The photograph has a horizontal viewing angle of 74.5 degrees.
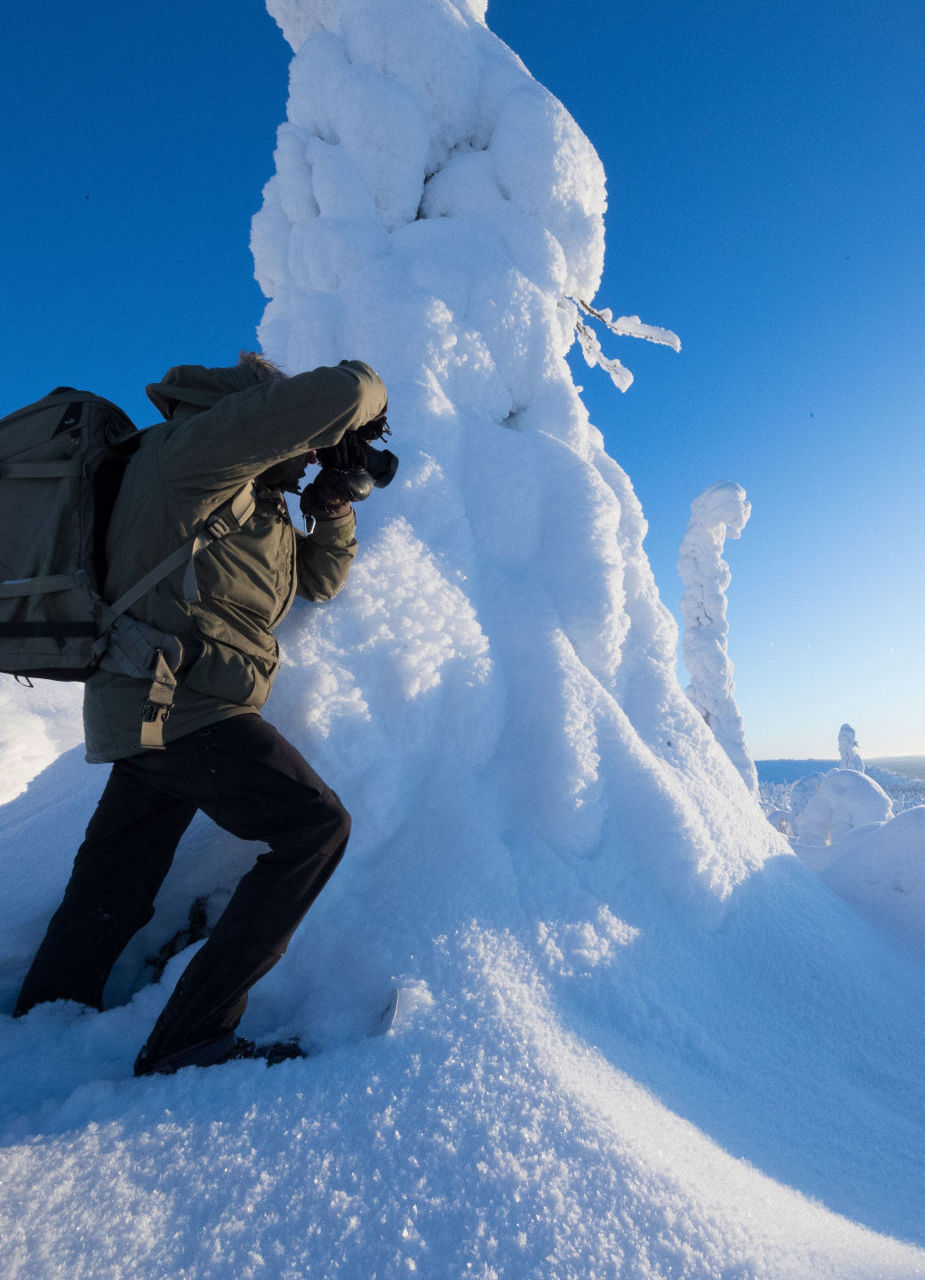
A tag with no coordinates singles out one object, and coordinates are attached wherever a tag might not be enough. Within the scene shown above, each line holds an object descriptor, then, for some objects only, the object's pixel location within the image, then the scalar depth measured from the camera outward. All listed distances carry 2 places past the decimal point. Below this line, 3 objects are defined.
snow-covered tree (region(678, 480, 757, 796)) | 16.44
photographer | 1.59
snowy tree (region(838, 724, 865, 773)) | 25.53
